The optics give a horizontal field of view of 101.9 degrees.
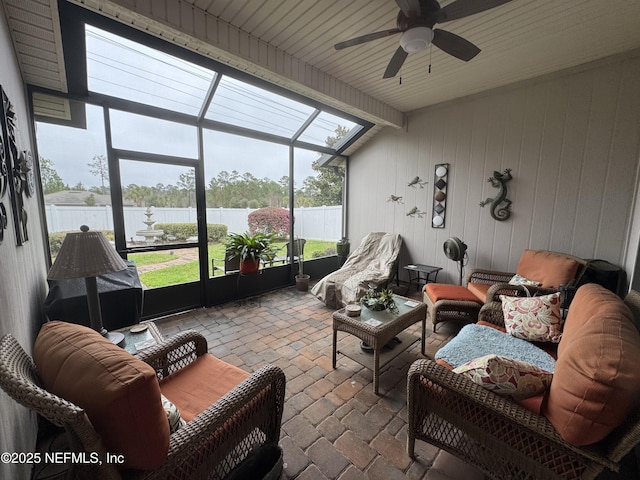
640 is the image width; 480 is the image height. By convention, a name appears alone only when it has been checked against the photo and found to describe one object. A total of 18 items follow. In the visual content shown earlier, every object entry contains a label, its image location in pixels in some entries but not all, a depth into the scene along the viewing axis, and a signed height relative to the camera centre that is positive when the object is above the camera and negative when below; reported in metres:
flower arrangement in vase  2.44 -0.89
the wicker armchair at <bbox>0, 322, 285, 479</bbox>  0.74 -0.65
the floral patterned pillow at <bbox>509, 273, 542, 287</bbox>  2.71 -0.76
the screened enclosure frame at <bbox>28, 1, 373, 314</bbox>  2.14 +1.11
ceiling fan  1.62 +1.24
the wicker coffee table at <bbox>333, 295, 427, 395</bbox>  2.05 -1.01
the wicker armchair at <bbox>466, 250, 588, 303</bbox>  2.52 -0.76
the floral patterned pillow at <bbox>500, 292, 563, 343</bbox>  1.88 -0.81
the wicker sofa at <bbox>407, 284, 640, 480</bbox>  0.92 -0.88
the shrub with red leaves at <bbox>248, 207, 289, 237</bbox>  4.21 -0.26
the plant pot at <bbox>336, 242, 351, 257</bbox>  5.18 -0.84
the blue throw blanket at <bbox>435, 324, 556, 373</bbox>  1.69 -0.96
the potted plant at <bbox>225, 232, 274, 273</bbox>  3.74 -0.64
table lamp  1.47 -0.32
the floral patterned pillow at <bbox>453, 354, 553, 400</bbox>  1.19 -0.78
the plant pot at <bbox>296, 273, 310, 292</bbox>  4.46 -1.31
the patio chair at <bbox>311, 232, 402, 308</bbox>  3.63 -1.00
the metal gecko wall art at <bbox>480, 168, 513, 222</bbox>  3.45 +0.15
